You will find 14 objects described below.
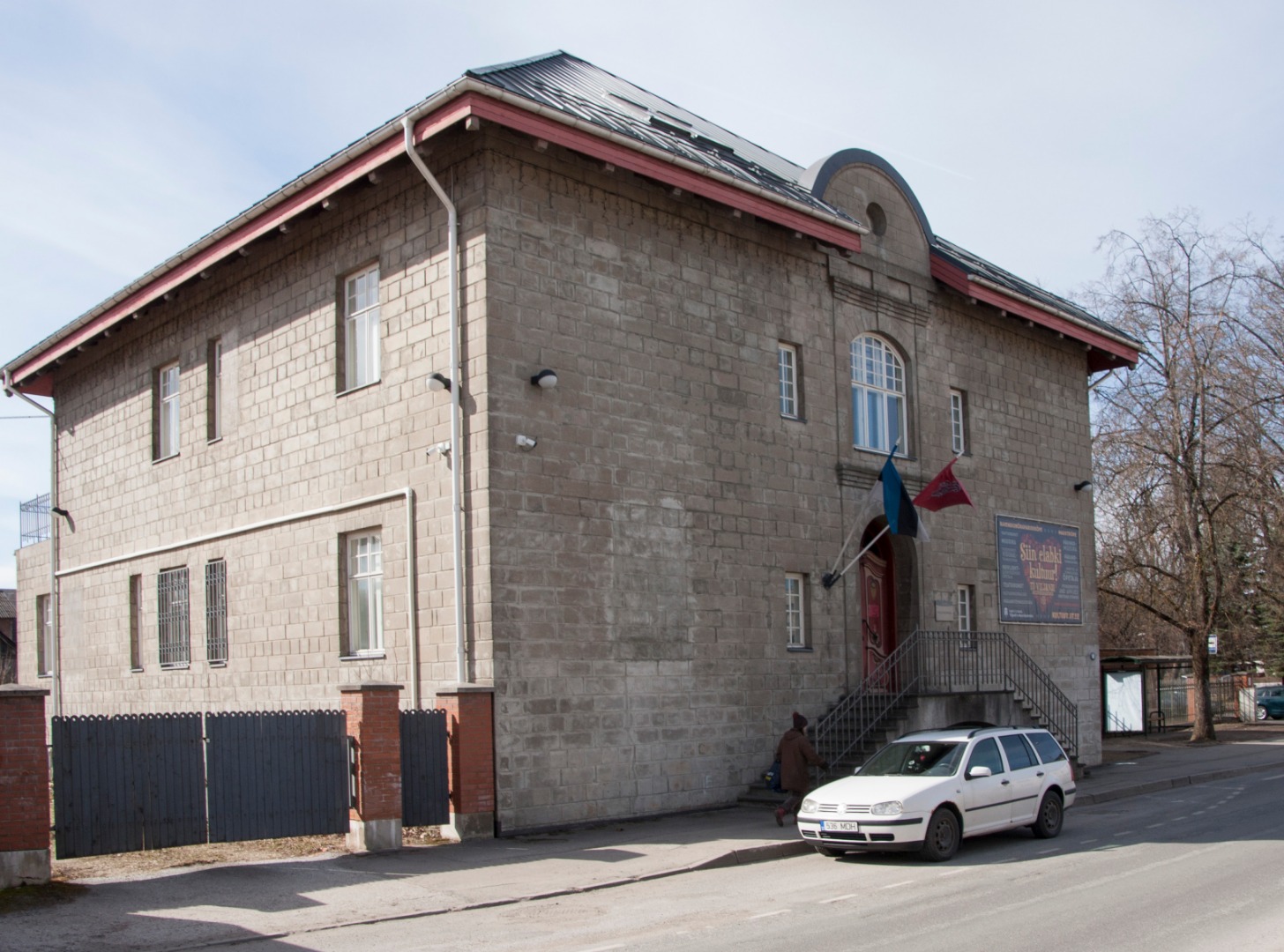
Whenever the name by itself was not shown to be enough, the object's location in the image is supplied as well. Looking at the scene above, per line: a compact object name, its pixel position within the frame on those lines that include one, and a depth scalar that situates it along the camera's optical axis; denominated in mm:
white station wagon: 13312
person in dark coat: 16094
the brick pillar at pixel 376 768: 14078
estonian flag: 20141
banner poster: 24812
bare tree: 33875
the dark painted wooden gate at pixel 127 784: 12570
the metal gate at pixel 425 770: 14820
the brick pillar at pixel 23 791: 11617
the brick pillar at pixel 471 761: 14977
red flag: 20453
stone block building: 16234
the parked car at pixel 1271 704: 45719
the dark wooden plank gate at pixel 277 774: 13680
